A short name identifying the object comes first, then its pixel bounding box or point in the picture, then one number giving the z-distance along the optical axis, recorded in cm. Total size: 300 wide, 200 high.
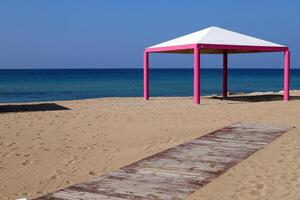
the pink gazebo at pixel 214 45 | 1540
